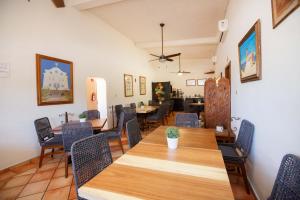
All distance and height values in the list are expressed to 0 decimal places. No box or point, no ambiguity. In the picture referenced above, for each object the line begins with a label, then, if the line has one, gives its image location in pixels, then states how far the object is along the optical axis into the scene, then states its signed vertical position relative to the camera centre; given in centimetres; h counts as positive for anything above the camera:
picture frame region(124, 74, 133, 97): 625 +52
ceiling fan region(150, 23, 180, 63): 502 +128
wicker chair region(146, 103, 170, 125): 515 -58
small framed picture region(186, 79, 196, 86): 1016 +93
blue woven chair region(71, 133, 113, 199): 121 -47
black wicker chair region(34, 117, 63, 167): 266 -63
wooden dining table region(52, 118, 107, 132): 271 -46
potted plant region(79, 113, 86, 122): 310 -34
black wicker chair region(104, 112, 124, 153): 309 -67
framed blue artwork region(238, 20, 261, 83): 174 +50
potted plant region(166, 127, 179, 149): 152 -37
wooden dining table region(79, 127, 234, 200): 86 -49
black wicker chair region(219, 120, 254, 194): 191 -68
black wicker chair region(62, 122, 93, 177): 235 -48
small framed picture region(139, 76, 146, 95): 776 +64
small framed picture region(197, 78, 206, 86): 1003 +91
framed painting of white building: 304 +39
